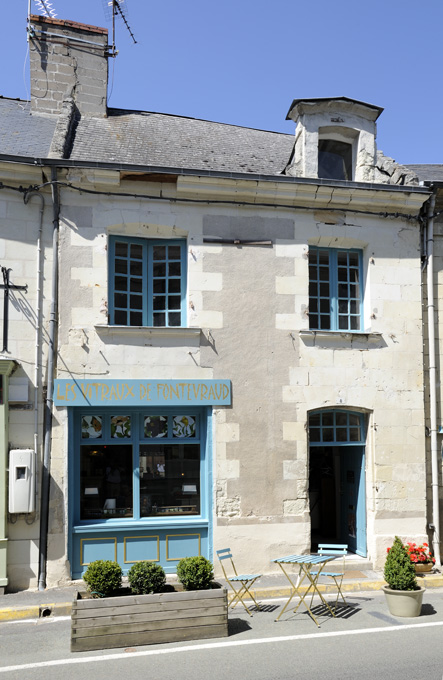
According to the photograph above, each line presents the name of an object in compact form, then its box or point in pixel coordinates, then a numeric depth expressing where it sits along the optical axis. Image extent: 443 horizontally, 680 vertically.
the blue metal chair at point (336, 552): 8.50
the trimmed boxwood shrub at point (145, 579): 7.12
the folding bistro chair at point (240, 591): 7.93
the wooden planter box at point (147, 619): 6.71
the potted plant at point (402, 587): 7.78
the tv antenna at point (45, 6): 13.69
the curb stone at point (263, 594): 8.12
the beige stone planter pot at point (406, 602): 7.77
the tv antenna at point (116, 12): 14.20
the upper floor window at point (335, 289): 10.93
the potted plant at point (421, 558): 10.00
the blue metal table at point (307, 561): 7.81
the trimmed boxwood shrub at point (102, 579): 7.04
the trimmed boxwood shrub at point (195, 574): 7.25
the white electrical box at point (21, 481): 8.95
